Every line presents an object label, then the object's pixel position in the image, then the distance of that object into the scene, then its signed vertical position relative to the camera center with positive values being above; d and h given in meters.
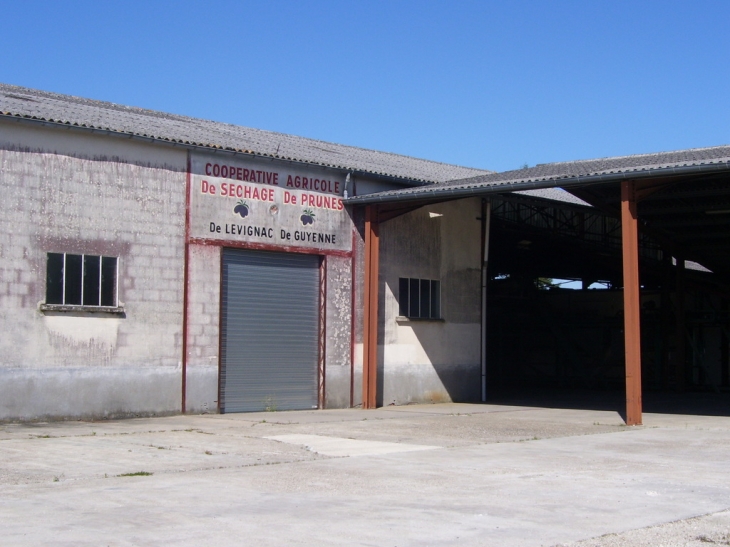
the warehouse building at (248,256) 15.80 +1.71
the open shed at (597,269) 17.23 +2.40
